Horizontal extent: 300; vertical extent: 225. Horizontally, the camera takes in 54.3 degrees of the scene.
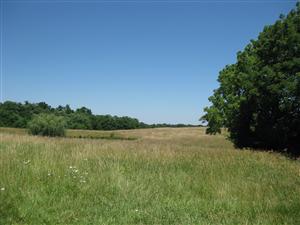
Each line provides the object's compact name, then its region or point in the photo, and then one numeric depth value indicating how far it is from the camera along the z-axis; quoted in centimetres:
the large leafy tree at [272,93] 1951
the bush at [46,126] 4480
